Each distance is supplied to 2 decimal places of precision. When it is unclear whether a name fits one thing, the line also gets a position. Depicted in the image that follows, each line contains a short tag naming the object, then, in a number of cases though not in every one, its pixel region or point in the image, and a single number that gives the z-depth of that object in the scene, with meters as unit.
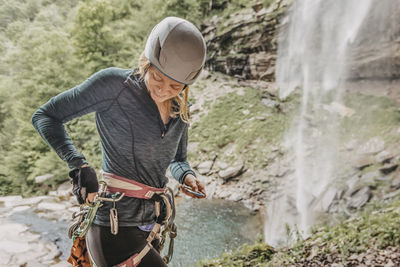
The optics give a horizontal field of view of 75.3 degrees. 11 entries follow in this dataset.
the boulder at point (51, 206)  6.37
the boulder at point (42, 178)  8.11
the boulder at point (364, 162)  6.11
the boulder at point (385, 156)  5.86
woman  1.09
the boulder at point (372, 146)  6.40
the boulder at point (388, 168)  5.52
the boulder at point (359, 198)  5.17
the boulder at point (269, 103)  9.96
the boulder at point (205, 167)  8.11
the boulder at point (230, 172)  7.63
